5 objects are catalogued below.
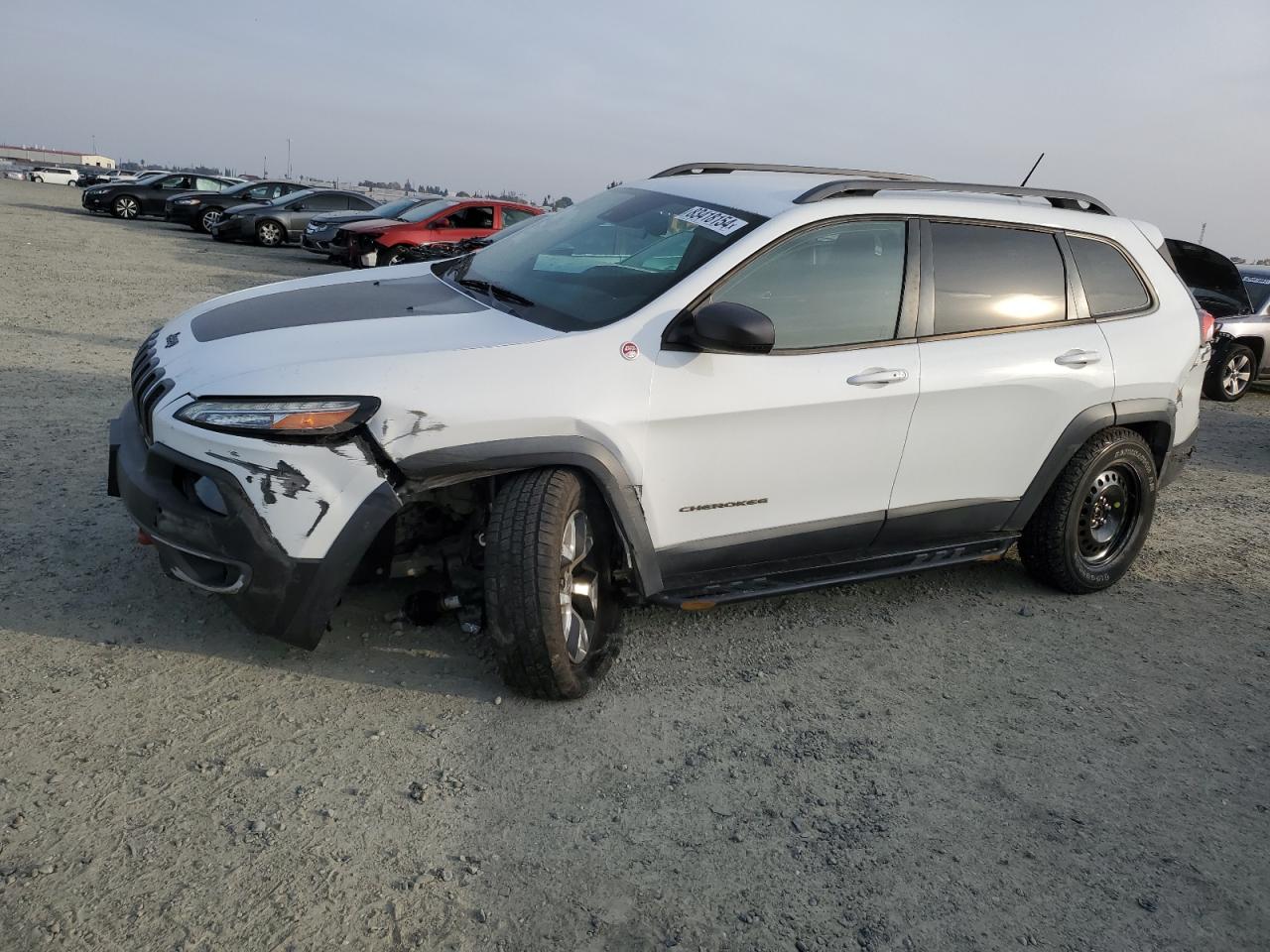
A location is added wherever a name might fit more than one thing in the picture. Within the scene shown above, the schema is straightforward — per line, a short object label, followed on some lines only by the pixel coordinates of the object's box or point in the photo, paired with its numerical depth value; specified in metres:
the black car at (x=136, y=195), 26.94
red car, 16.59
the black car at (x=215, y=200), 24.33
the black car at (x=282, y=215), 21.72
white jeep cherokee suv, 3.15
